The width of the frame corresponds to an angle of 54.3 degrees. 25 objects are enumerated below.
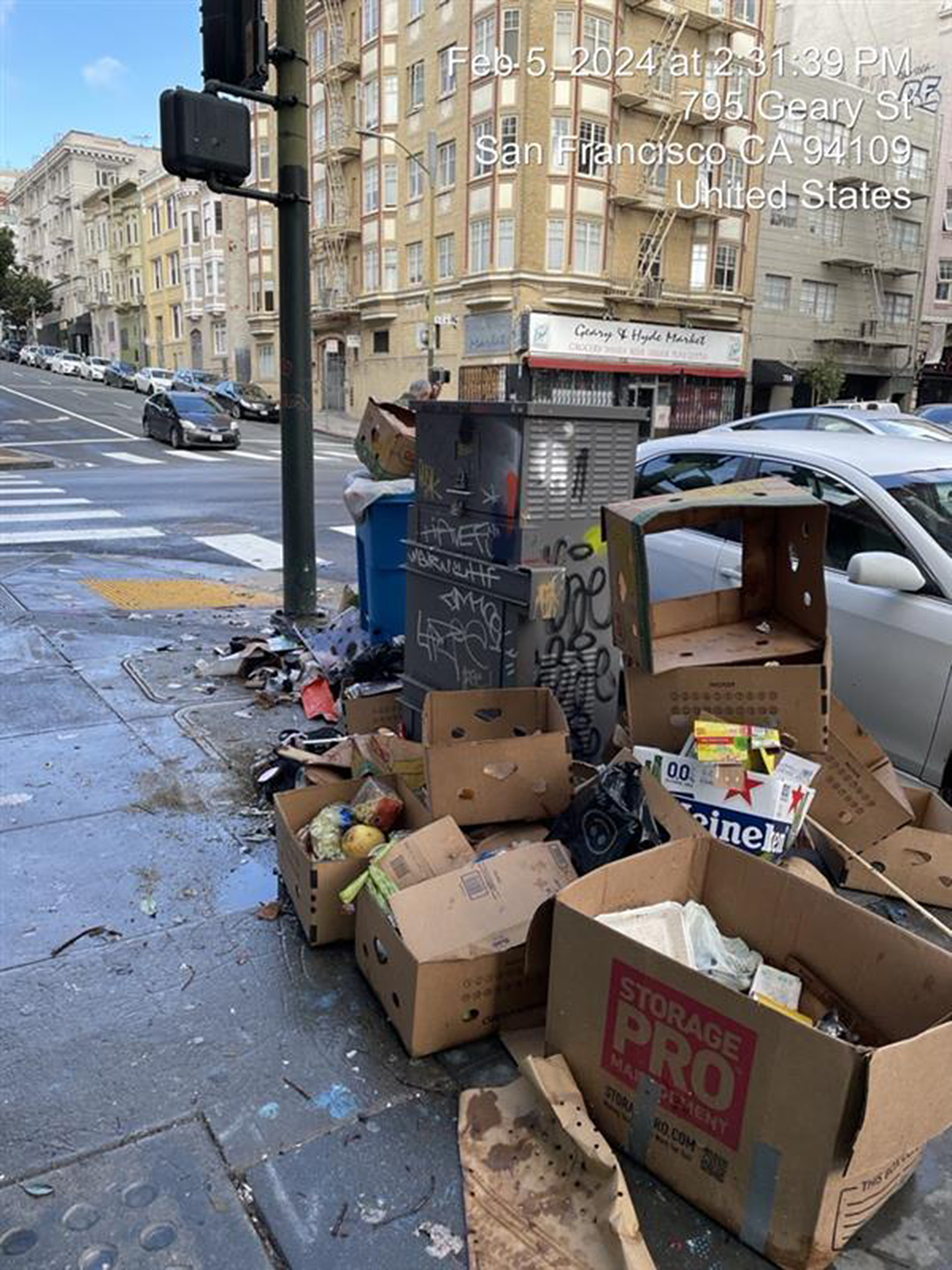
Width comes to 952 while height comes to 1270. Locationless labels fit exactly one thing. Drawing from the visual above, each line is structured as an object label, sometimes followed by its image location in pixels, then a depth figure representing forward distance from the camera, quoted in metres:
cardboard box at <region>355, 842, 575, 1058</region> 2.46
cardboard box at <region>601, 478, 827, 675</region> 2.96
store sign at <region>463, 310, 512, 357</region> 31.84
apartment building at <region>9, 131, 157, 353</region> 78.00
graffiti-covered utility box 3.68
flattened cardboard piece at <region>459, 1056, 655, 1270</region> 1.88
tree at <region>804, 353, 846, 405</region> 37.34
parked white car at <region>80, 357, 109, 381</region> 49.53
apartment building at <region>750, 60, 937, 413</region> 37.06
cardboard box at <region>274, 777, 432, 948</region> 2.87
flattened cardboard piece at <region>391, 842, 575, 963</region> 2.57
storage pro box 1.79
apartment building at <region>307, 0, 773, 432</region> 31.05
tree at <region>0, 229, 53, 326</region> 61.00
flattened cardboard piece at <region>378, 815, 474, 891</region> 2.84
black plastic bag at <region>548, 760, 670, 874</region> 2.78
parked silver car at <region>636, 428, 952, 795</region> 3.87
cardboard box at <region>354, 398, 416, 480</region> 5.27
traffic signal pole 5.82
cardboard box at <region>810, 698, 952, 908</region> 3.37
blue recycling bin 5.44
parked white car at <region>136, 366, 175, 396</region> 40.66
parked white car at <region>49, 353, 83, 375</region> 53.31
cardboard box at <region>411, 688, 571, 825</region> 3.15
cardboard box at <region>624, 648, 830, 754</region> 2.98
